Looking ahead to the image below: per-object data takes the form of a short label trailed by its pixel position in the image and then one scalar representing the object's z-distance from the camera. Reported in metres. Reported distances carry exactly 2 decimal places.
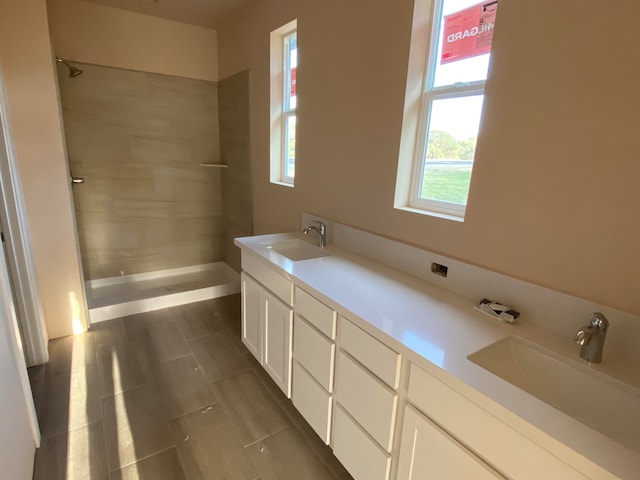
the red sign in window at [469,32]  1.44
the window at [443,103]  1.50
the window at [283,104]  2.73
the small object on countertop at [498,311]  1.29
